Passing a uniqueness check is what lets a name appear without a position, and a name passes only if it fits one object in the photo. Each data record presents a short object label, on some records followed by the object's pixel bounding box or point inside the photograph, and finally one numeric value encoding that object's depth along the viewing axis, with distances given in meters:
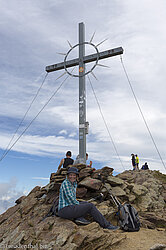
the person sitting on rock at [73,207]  6.47
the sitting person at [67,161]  11.41
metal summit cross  12.90
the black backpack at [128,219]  7.05
